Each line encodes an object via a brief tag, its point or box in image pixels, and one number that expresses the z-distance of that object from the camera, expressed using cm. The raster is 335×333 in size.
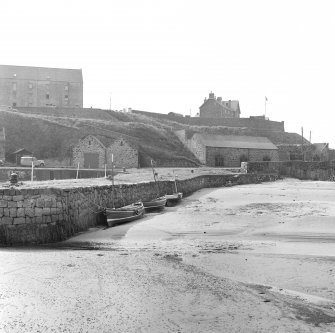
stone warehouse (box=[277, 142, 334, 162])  6165
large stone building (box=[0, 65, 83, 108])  8025
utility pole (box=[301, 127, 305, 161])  6214
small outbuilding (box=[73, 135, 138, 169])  4709
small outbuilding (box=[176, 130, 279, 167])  5284
